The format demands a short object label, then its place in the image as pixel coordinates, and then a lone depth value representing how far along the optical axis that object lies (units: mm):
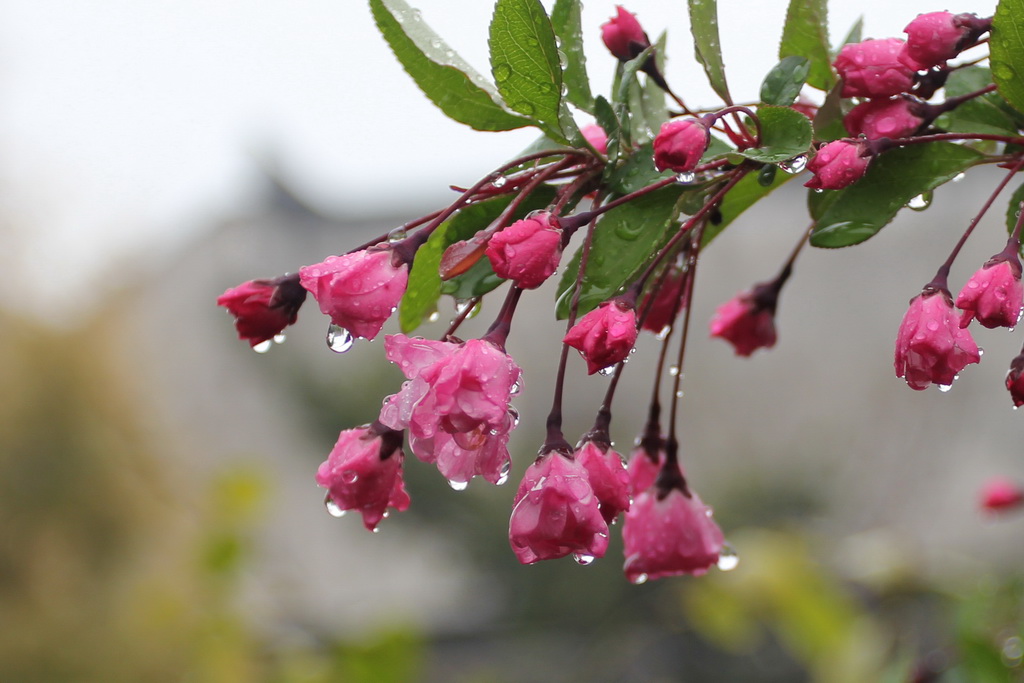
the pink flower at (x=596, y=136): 811
